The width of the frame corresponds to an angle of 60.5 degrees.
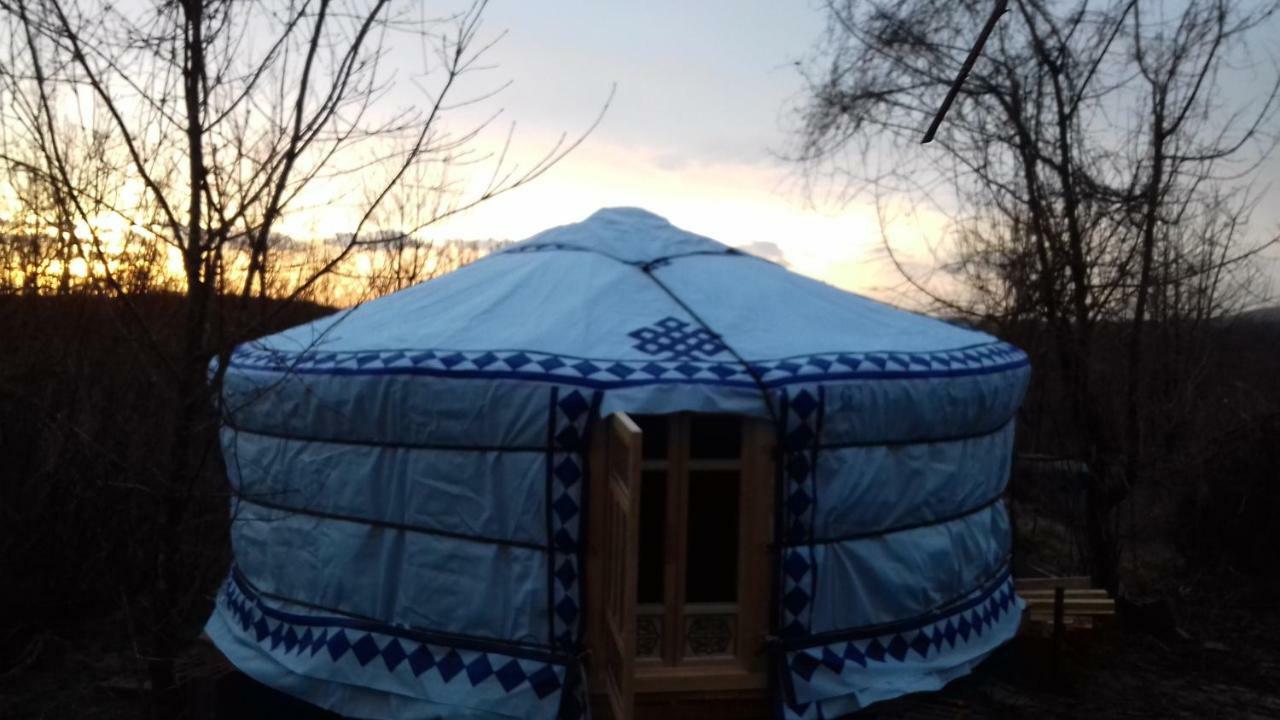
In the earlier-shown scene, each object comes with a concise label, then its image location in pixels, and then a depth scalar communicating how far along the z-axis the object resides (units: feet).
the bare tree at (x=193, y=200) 7.75
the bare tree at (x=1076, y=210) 18.49
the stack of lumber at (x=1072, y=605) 15.48
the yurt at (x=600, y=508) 11.25
